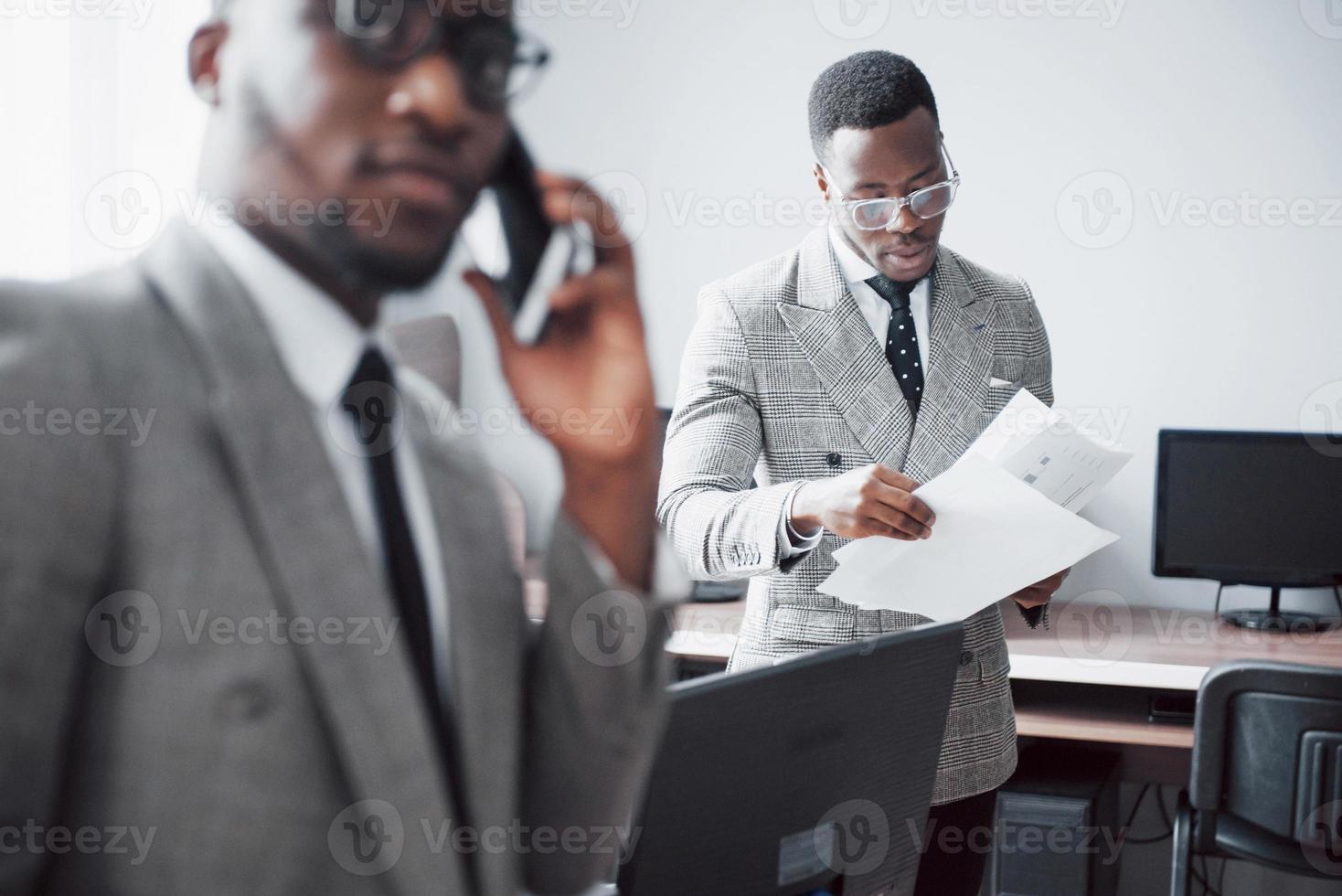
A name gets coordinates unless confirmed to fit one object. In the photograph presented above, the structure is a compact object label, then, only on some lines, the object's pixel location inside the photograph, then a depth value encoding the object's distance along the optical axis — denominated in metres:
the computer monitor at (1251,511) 2.77
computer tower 2.49
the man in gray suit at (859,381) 1.50
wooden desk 2.45
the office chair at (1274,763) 2.01
